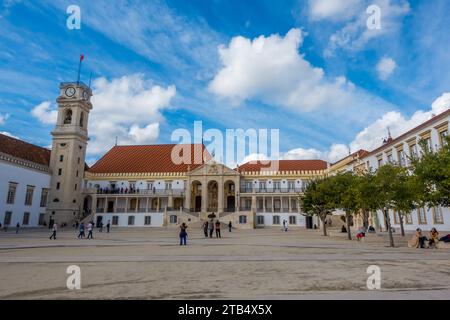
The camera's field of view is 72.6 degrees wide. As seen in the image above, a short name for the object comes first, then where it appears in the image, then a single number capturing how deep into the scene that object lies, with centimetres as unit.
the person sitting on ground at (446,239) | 1805
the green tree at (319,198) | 3017
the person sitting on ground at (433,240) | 1817
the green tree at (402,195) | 1939
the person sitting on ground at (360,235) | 2331
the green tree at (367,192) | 2072
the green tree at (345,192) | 2540
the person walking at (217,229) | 2785
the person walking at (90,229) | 2605
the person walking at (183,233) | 1969
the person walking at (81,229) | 2619
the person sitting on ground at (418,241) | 1822
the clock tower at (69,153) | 4903
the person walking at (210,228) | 2762
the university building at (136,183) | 4483
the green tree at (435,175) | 1519
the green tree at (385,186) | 1988
